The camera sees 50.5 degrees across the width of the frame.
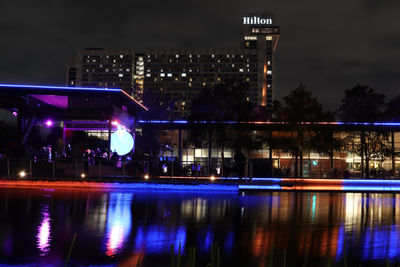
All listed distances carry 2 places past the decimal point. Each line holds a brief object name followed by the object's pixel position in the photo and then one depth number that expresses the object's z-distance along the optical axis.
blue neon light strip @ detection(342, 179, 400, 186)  29.54
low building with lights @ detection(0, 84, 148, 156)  29.11
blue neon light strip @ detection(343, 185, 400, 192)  28.03
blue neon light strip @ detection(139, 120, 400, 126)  41.34
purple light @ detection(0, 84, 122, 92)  28.57
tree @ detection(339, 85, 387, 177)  43.28
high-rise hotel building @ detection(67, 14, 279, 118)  170.62
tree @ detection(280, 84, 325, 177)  42.44
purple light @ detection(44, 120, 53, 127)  31.73
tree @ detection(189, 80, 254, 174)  40.25
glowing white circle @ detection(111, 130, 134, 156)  28.09
